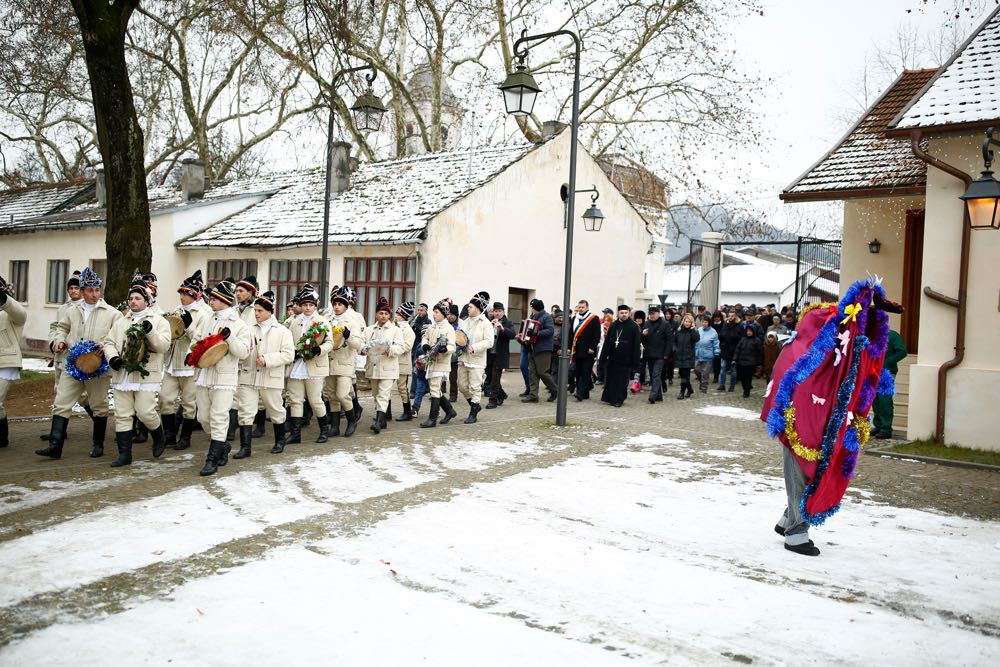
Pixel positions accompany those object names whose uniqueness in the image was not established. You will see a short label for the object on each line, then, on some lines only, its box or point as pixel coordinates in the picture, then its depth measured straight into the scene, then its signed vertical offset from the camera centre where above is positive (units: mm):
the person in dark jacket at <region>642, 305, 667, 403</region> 15492 -485
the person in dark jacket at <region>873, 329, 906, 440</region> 11039 -914
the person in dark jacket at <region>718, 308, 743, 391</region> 17531 -246
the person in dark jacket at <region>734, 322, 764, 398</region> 16500 -513
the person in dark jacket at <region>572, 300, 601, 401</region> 15406 -530
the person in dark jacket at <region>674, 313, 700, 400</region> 16875 -430
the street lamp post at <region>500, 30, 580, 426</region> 11086 +3000
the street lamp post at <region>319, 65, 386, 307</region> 13359 +3360
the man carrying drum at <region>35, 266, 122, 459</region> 8133 -591
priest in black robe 14844 -683
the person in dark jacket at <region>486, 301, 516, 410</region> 14016 -617
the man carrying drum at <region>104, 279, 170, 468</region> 7961 -594
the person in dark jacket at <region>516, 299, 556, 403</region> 14383 -567
